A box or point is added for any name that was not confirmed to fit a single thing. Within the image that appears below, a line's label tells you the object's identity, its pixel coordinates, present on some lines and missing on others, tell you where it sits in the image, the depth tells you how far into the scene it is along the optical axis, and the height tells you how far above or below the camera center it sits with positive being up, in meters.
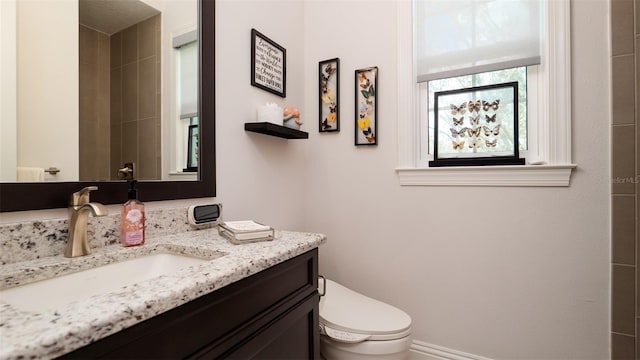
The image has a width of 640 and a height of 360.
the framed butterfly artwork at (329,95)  1.79 +0.53
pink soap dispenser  0.86 -0.13
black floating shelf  1.35 +0.25
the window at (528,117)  1.29 +0.31
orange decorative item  1.53 +0.33
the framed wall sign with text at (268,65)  1.45 +0.62
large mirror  0.74 +0.13
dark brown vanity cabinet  0.49 -0.32
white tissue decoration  1.40 +0.33
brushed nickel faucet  0.75 -0.12
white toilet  1.14 -0.63
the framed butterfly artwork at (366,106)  1.68 +0.44
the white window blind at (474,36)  1.38 +0.74
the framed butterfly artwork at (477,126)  1.45 +0.28
